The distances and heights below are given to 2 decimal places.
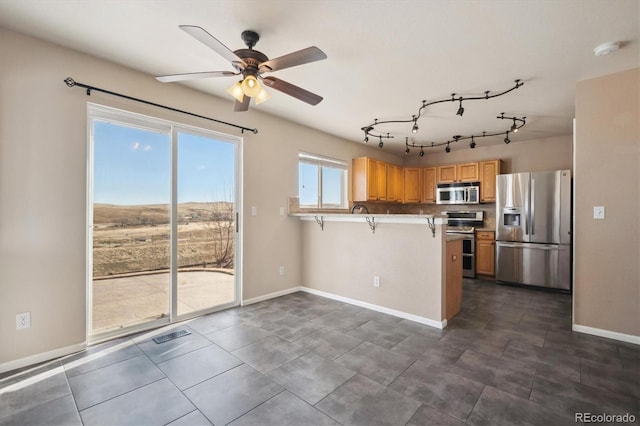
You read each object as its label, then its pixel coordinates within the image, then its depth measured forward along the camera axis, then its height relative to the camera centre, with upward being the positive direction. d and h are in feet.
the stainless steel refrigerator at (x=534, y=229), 14.80 -0.77
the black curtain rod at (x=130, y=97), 8.22 +3.68
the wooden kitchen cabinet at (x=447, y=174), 20.45 +2.87
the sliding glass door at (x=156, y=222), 9.21 -0.34
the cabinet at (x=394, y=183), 20.43 +2.23
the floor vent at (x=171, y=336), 9.14 -4.00
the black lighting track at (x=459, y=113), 11.10 +4.61
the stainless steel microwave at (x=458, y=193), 19.08 +1.42
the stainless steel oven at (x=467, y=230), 18.26 -1.03
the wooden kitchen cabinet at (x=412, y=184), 21.95 +2.24
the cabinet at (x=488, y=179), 18.43 +2.27
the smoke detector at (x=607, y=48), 7.61 +4.42
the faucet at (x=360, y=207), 18.71 +0.41
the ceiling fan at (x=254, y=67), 6.23 +3.39
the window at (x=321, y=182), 15.76 +1.82
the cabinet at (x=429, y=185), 21.50 +2.13
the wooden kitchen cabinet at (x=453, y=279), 10.79 -2.54
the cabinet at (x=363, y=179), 18.34 +2.17
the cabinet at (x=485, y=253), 17.65 -2.38
